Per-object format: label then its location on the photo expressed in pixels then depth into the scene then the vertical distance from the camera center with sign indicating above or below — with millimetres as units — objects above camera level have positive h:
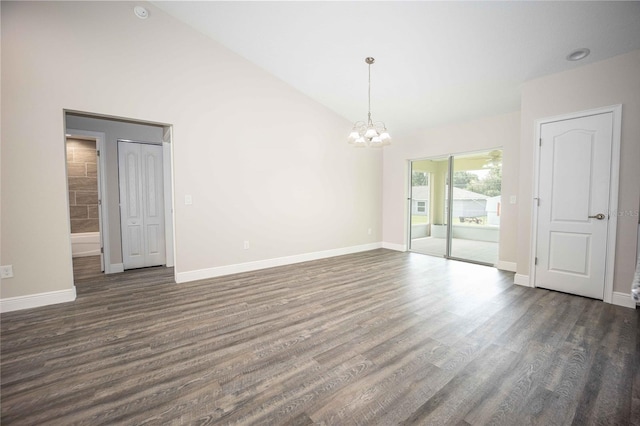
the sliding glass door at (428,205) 6680 -80
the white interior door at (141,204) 4621 -47
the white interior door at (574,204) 3160 -18
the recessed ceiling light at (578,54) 2974 +1737
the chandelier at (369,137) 3379 +866
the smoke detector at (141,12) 3430 +2520
